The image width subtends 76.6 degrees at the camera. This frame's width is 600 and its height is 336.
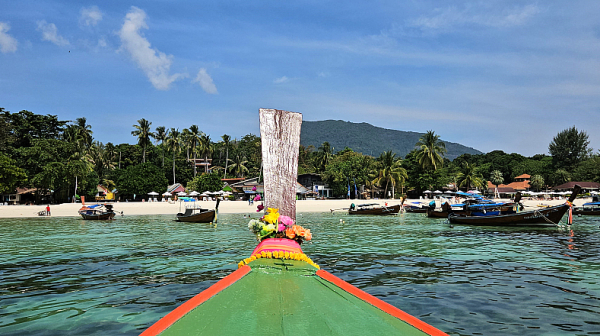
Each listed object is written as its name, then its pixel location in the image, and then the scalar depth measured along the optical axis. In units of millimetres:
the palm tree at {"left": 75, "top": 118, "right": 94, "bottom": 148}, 71750
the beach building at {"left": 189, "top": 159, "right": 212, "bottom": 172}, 96812
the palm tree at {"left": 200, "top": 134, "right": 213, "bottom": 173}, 82750
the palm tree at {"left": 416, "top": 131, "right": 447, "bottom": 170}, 72188
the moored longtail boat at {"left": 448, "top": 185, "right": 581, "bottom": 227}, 23141
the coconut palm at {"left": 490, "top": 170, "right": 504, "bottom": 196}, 97938
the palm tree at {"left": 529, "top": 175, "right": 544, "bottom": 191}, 87000
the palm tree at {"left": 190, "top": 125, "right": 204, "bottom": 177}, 81750
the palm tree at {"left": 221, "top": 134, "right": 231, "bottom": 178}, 90562
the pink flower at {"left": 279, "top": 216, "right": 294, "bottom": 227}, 4531
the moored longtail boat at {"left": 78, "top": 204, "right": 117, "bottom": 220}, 33344
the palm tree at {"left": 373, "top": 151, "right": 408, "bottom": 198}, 71500
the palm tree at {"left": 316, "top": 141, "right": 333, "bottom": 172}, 89188
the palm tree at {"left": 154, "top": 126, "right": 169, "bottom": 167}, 82831
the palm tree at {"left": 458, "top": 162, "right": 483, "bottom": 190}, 76938
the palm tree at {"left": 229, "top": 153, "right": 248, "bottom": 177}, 90756
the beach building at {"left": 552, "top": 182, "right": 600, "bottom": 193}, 70438
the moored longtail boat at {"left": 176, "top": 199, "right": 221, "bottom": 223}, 29891
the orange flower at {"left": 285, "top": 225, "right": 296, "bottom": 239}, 4371
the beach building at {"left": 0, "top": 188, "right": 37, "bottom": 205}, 57347
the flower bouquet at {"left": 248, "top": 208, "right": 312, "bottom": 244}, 4418
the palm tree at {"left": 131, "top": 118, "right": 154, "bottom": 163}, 74750
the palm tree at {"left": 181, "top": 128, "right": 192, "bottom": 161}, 81875
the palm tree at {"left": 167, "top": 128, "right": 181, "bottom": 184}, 78812
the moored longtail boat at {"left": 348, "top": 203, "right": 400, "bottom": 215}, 41750
